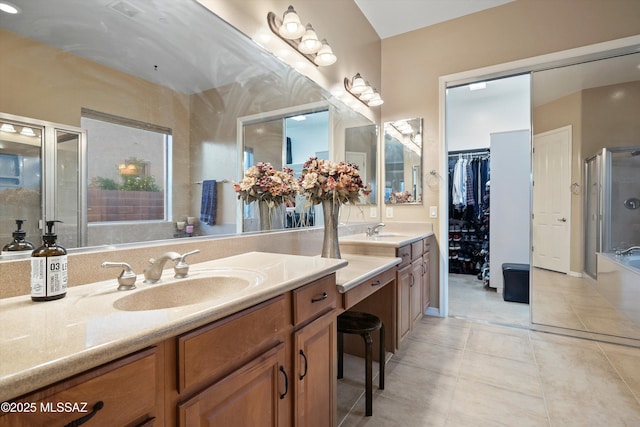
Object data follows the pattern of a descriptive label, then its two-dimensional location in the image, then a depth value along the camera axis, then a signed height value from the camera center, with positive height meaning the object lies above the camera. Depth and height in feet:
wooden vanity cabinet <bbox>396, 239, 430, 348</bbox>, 7.38 -2.07
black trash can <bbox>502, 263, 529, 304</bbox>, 11.69 -2.82
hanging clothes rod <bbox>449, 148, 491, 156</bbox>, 16.34 +3.37
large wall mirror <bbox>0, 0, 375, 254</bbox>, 2.96 +1.35
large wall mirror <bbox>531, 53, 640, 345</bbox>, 8.84 +0.26
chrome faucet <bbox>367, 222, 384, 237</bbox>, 9.07 -0.56
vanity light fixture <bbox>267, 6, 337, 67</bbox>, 6.02 +3.74
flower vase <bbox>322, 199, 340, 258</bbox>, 6.08 -0.34
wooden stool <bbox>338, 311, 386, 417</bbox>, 5.47 -2.25
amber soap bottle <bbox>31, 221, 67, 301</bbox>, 2.59 -0.53
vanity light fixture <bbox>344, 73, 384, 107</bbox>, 9.25 +3.87
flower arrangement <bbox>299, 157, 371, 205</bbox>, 5.80 +0.58
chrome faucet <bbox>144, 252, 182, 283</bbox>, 3.41 -0.66
